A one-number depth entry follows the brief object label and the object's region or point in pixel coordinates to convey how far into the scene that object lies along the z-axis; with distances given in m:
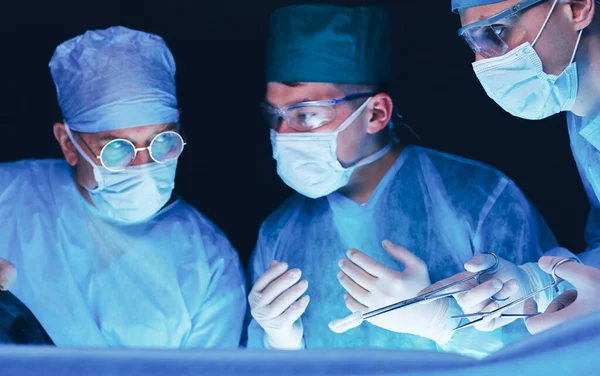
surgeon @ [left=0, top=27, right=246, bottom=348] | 2.22
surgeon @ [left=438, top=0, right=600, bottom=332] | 1.69
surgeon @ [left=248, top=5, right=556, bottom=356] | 2.11
